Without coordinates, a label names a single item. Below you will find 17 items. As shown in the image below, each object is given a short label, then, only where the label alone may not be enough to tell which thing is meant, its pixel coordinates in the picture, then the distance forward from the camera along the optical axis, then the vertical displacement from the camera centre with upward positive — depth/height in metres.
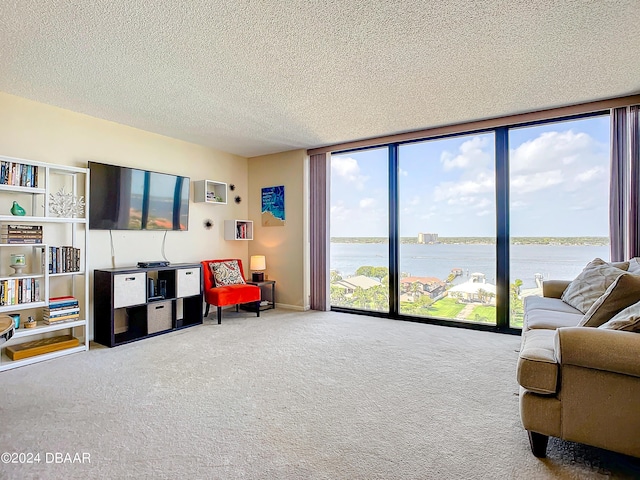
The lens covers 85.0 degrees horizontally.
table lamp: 5.44 -0.37
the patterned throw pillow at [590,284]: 2.75 -0.36
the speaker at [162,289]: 4.19 -0.56
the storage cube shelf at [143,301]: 3.68 -0.66
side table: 5.33 -0.85
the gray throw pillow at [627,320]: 1.65 -0.39
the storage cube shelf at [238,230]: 5.45 +0.21
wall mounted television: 3.91 +0.54
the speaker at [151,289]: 4.06 -0.54
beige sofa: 1.55 -0.66
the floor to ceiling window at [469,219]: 3.82 +0.28
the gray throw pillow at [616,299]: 1.90 -0.32
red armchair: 4.52 -0.67
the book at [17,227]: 3.02 +0.14
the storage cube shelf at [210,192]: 5.03 +0.76
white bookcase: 3.07 -0.07
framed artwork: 5.58 +0.58
